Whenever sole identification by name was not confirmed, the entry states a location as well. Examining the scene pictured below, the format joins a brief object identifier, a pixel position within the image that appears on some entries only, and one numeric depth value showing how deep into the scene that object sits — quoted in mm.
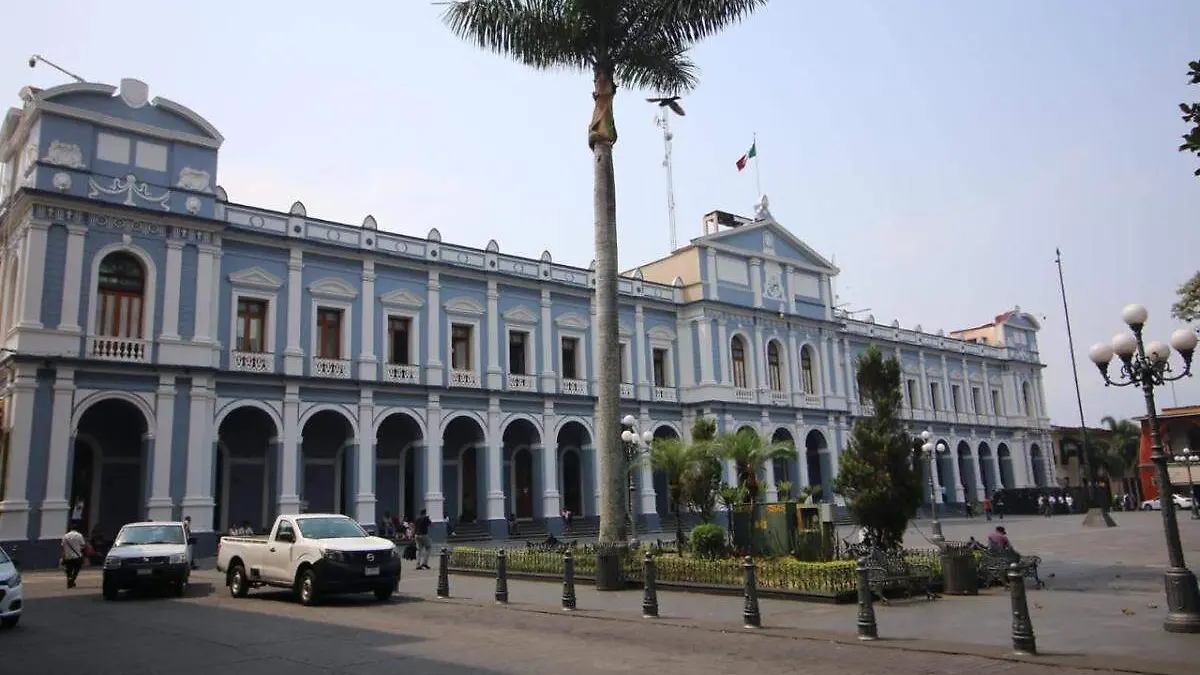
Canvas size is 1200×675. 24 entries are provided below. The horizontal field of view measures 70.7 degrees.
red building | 55500
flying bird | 18188
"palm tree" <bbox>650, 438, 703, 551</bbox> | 20531
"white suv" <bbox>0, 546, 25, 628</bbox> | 11484
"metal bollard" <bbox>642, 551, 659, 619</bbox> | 11971
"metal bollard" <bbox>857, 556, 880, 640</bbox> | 9664
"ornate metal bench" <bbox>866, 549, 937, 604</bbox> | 13227
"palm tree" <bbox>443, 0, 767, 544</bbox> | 16703
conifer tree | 14609
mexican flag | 38281
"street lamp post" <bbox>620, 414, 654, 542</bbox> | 21291
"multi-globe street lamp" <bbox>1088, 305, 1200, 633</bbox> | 9336
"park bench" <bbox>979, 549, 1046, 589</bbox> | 14391
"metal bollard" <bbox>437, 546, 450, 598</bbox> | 14977
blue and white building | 22344
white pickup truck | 13789
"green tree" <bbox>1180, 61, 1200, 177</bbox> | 5668
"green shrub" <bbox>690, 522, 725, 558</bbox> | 17000
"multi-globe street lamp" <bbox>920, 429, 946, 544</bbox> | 22709
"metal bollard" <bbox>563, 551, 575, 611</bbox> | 12984
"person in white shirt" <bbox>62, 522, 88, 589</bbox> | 17297
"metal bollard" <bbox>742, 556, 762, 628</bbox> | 10852
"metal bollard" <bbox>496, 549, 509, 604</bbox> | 13844
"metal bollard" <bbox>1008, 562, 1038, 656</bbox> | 8430
